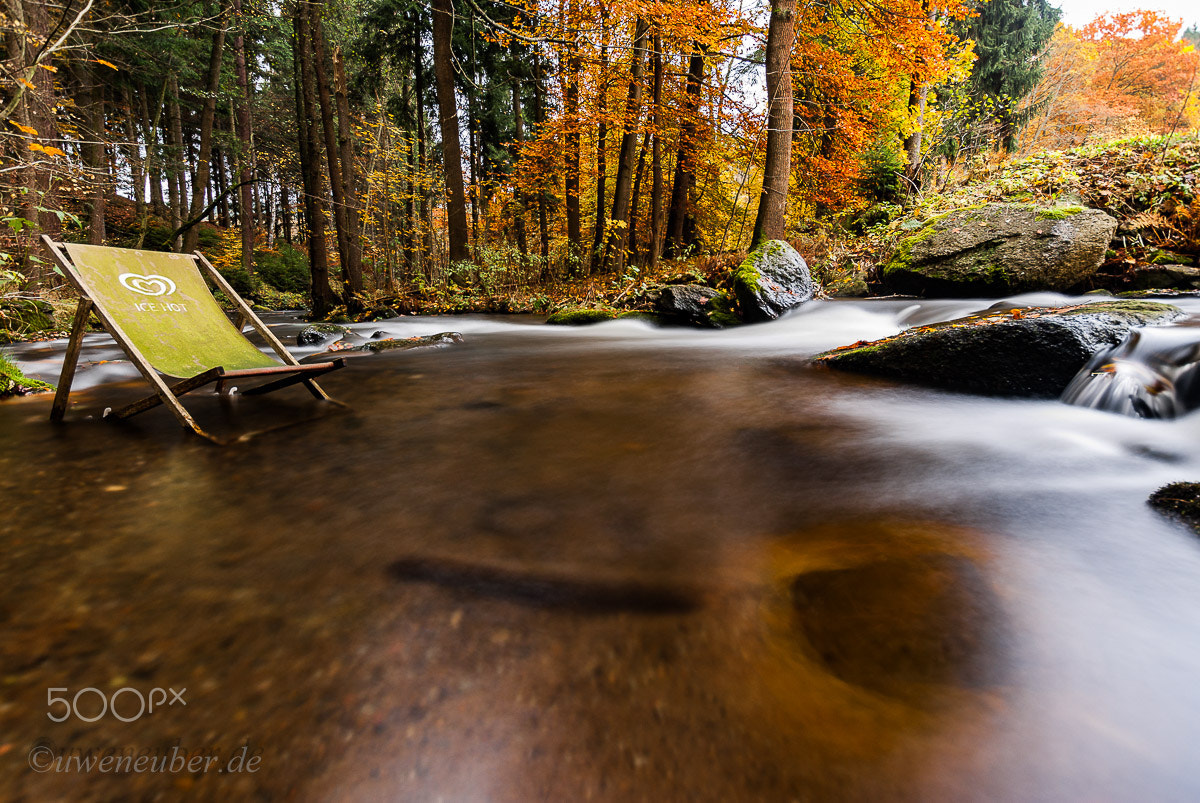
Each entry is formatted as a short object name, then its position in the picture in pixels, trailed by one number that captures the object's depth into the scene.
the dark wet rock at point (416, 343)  7.37
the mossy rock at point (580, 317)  9.80
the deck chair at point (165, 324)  3.21
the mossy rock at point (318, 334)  8.36
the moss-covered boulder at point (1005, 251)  6.64
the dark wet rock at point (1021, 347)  3.80
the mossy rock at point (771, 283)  8.16
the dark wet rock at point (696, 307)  8.37
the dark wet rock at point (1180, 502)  2.05
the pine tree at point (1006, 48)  19.03
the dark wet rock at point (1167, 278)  6.21
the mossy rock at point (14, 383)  4.18
